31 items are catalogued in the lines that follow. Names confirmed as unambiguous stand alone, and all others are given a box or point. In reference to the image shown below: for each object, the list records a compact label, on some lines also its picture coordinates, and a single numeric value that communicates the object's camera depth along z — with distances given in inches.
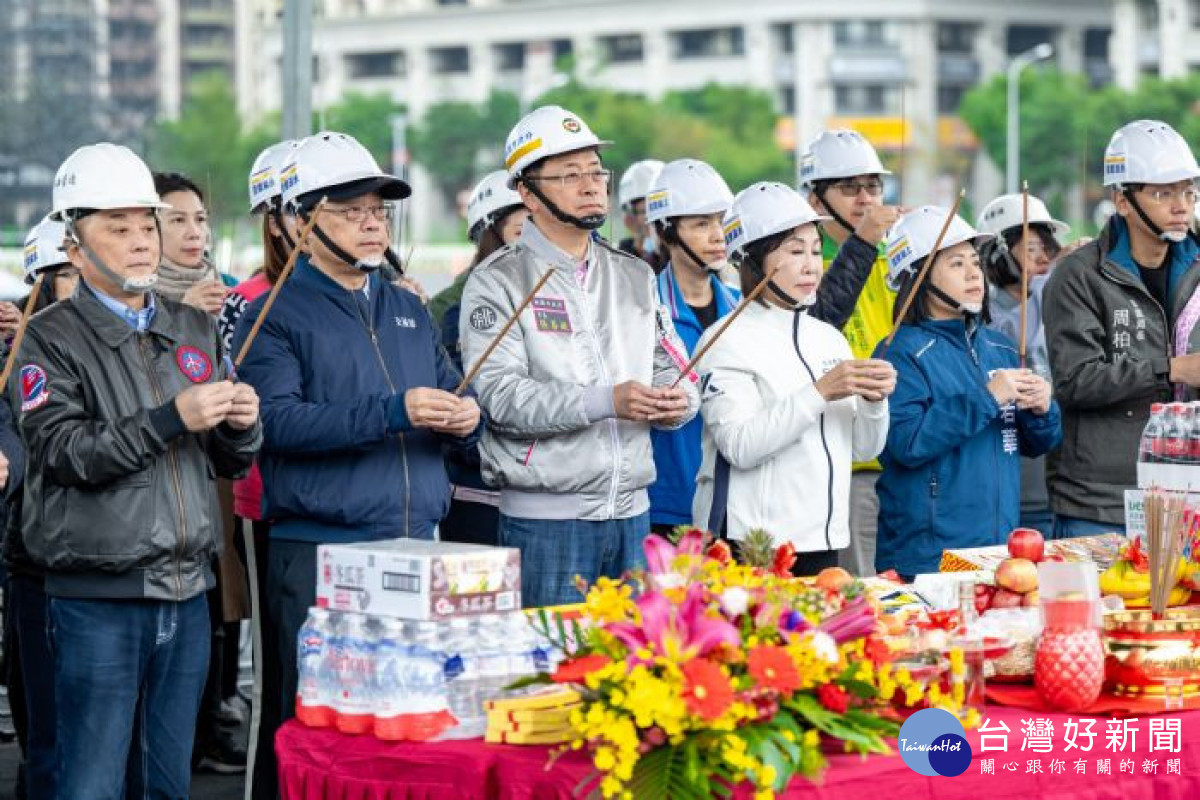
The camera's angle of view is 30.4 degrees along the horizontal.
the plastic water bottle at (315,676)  156.2
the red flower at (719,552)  158.5
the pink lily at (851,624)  151.4
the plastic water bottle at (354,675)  152.9
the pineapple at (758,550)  158.9
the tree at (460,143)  3048.7
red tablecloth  144.0
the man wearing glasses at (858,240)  248.5
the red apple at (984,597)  181.5
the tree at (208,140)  2743.6
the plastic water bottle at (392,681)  150.2
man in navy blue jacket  192.2
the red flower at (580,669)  140.1
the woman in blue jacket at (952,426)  230.8
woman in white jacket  215.3
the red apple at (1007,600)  180.2
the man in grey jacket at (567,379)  204.2
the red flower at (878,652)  149.6
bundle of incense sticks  177.0
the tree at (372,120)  3090.6
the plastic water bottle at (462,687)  151.1
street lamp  2483.5
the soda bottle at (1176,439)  199.6
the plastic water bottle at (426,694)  149.9
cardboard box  150.9
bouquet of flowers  137.5
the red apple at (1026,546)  190.1
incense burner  162.4
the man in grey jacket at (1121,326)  257.9
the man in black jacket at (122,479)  175.9
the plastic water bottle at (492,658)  152.2
